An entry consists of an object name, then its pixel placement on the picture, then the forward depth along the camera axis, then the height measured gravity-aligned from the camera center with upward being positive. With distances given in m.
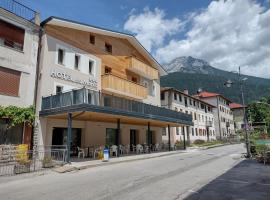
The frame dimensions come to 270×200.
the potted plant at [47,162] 10.87 -1.78
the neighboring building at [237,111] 70.78 +6.82
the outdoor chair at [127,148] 18.88 -1.77
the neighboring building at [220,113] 48.89 +4.44
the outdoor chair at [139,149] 18.92 -1.87
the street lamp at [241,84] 16.30 +4.01
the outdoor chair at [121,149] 18.04 -1.79
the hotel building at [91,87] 13.23 +3.64
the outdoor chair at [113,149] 16.42 -1.61
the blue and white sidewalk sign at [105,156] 13.02 -1.74
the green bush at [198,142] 33.18 -2.17
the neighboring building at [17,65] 12.14 +4.29
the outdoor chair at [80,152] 14.72 -1.67
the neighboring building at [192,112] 31.05 +3.47
